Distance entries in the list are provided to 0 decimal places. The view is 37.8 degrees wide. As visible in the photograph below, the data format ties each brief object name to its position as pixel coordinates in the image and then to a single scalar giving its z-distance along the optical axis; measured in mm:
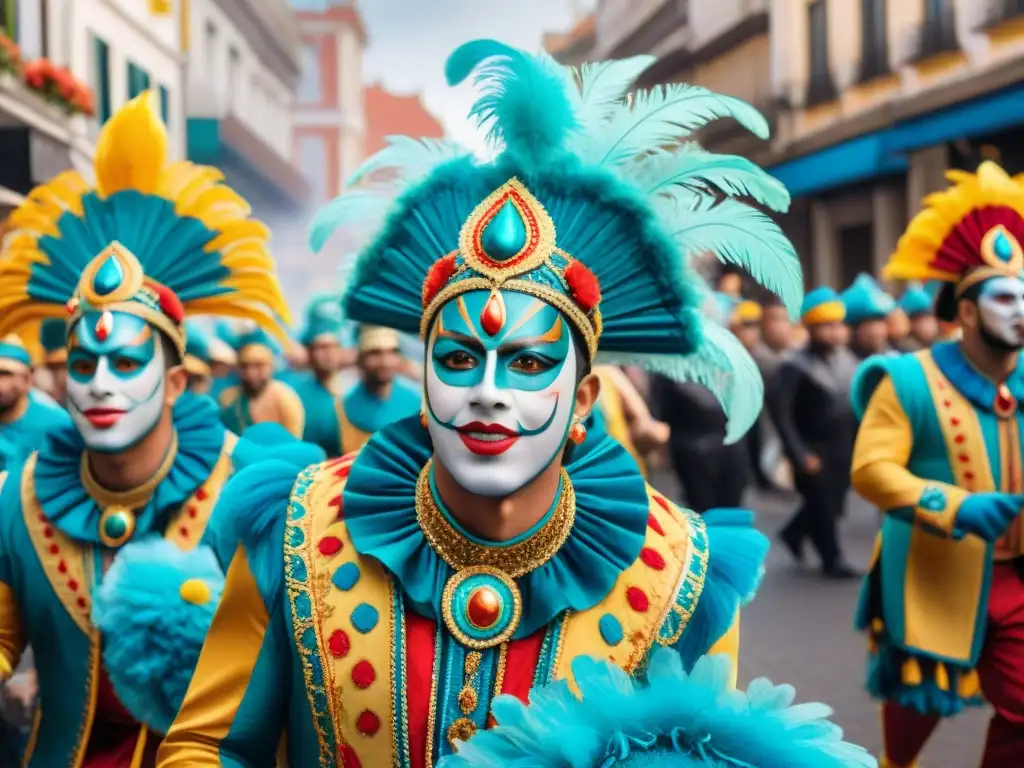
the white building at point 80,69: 15727
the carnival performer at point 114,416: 3904
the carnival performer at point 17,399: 6852
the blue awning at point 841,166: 19797
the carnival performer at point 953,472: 5172
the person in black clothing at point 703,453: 10336
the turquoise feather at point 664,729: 2141
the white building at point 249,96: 28578
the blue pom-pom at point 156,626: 3455
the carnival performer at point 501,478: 2592
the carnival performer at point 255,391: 8703
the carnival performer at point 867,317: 12109
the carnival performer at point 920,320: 13297
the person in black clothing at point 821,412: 10555
